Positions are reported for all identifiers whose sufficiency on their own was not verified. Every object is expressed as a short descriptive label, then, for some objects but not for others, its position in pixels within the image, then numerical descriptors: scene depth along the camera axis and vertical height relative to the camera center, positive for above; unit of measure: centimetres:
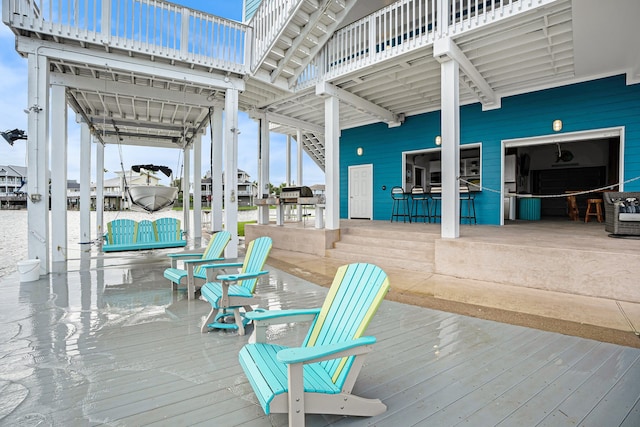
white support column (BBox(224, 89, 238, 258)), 699 +112
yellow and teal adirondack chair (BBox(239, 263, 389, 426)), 148 -77
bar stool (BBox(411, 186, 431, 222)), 939 +18
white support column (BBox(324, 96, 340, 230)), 718 +125
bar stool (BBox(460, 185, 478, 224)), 823 +25
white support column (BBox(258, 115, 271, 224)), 910 +140
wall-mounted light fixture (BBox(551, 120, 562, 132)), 712 +194
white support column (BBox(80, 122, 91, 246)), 832 +68
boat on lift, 785 +45
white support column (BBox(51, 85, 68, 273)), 625 +89
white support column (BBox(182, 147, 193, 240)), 1164 +98
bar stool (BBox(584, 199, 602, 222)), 827 +10
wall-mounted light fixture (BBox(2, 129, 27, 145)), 630 +159
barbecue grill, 766 +43
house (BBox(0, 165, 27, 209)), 3231 +293
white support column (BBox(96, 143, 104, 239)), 946 +76
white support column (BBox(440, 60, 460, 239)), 538 +104
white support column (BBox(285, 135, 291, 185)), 1183 +193
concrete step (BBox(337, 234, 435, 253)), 600 -60
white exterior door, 1069 +74
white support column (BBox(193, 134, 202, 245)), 1045 +127
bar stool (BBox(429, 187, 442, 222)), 912 +28
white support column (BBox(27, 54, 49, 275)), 520 +92
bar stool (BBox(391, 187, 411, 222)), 961 +21
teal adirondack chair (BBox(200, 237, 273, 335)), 298 -78
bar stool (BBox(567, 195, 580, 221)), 924 +8
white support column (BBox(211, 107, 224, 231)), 801 +120
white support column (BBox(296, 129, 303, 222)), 1116 +226
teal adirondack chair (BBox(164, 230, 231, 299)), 407 -65
